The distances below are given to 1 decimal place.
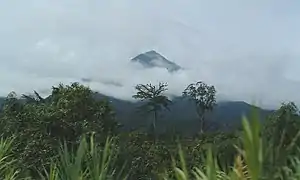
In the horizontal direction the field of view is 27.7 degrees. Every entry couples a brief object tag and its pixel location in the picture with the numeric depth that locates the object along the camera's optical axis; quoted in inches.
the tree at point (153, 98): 1579.7
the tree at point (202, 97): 1946.4
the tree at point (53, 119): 691.4
